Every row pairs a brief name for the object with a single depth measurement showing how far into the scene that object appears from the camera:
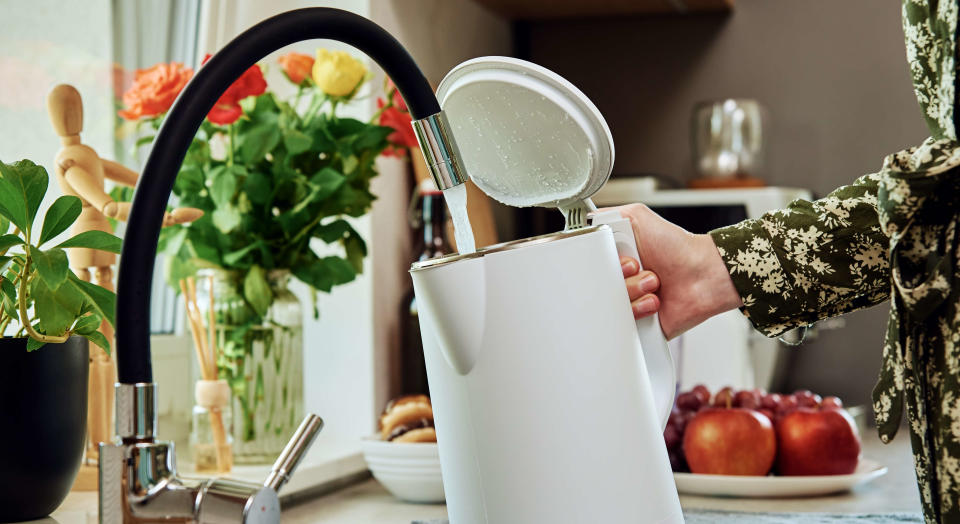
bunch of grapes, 1.21
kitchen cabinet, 1.88
